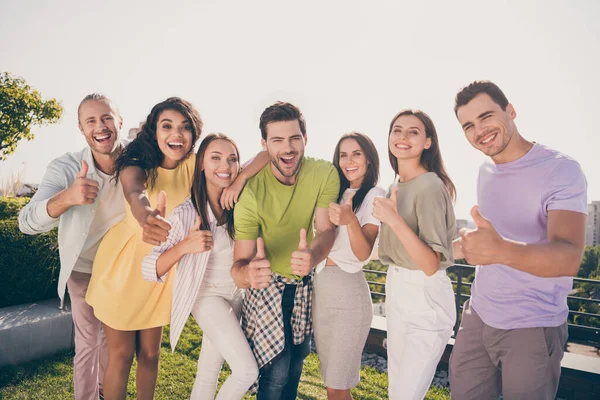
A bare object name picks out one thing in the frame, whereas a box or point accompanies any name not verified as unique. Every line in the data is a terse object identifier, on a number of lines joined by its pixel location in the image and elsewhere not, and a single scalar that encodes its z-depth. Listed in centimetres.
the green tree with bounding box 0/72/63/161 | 1156
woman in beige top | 228
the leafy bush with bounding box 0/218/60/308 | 496
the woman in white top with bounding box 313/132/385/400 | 260
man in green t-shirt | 261
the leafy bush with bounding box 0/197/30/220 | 552
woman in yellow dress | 280
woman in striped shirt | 255
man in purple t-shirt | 189
